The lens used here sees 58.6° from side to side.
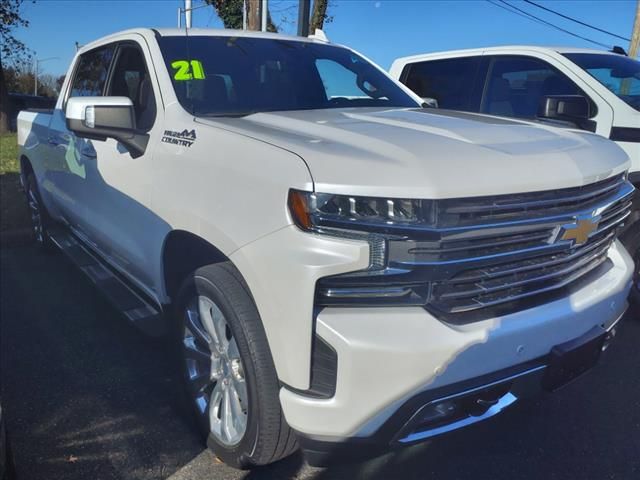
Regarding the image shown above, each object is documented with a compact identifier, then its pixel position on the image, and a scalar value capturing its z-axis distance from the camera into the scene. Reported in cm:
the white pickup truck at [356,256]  183
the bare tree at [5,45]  1602
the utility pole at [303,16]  770
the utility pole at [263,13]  855
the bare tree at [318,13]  1360
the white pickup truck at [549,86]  416
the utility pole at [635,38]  1418
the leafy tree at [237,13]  855
